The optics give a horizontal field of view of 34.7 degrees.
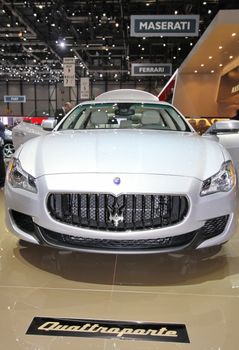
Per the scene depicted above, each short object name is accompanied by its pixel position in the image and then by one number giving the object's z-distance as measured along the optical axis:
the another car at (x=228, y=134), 3.50
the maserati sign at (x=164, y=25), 7.46
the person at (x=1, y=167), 5.74
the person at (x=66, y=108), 9.46
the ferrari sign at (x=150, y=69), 15.36
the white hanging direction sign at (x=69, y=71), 12.00
